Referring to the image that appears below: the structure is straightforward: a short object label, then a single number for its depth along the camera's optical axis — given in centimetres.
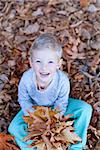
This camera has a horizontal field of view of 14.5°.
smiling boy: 233
